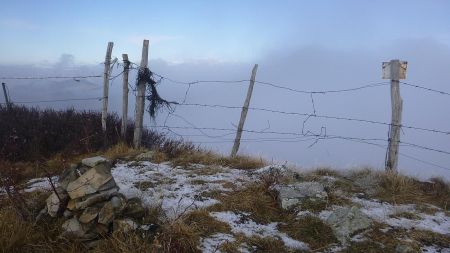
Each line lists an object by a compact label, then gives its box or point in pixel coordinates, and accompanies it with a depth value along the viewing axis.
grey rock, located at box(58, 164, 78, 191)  5.33
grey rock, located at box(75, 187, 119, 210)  4.93
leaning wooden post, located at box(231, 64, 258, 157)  9.47
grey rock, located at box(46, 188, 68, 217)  5.16
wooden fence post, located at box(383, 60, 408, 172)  8.05
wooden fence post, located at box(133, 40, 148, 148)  9.31
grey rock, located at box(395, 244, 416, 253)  4.77
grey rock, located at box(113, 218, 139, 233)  4.65
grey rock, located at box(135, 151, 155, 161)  8.12
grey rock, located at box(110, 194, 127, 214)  4.89
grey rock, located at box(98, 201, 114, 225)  4.77
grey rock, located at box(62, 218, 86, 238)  4.73
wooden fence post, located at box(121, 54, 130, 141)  9.61
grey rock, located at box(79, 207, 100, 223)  4.79
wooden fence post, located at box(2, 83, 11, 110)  12.54
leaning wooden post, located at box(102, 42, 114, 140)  9.70
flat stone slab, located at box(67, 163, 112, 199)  5.04
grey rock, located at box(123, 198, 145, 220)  4.98
